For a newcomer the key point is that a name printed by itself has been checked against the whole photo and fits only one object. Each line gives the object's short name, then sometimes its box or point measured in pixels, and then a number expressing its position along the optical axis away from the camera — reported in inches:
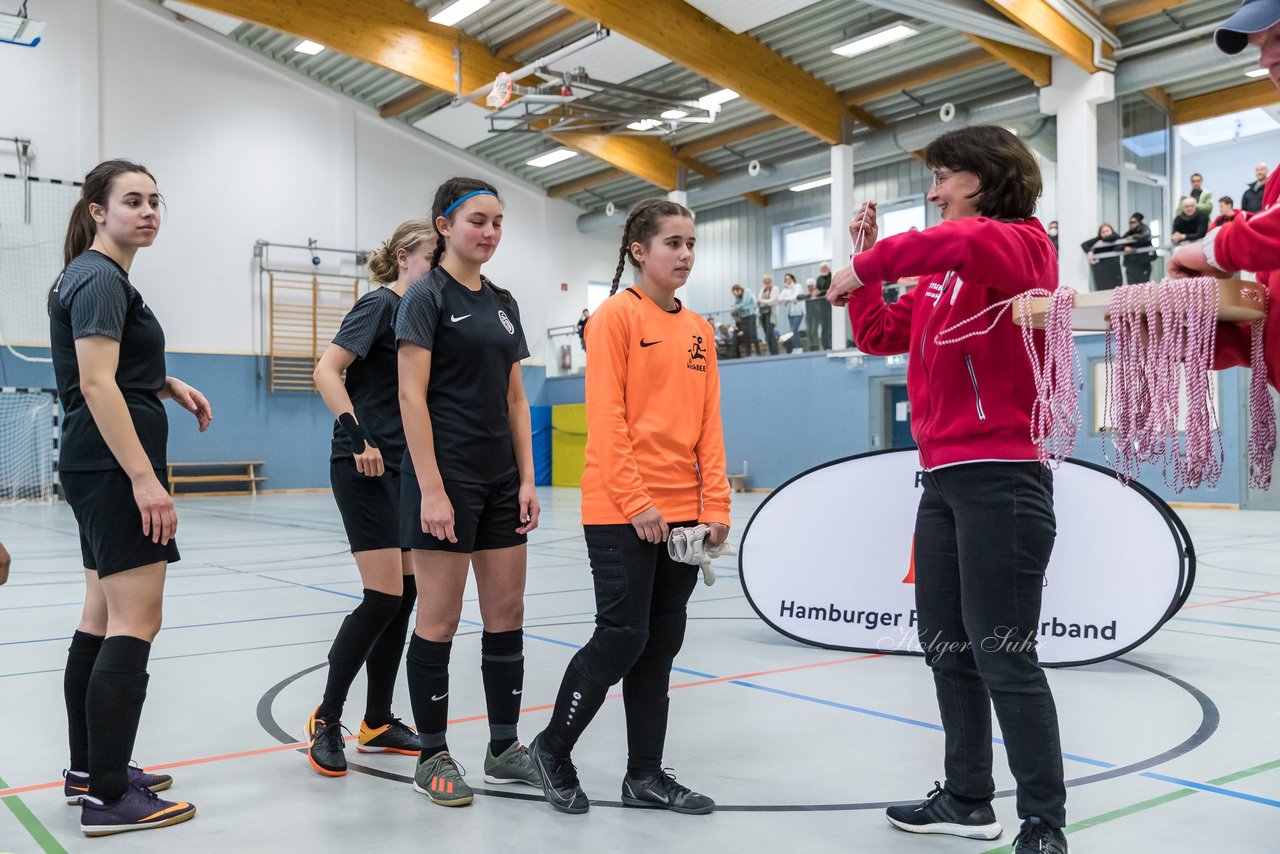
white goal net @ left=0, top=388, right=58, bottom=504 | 658.2
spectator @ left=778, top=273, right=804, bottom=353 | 733.3
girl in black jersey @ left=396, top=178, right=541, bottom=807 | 109.3
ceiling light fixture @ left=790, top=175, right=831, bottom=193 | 838.4
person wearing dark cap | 66.7
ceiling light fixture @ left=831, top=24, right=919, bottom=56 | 612.8
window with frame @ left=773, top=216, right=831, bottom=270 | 864.9
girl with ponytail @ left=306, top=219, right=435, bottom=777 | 121.3
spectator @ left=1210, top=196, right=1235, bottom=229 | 503.8
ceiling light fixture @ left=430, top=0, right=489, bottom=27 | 661.9
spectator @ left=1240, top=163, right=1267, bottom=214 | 440.9
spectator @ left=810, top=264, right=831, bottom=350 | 713.6
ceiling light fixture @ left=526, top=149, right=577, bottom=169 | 866.8
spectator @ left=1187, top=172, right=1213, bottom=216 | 561.3
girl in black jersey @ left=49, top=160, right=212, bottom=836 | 98.7
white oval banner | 167.2
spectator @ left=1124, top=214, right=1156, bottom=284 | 543.5
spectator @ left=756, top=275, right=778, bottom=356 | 756.0
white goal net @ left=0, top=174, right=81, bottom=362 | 669.9
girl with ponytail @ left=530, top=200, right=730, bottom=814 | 105.0
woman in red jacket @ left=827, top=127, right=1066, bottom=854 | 87.4
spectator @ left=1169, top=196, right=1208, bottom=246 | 541.0
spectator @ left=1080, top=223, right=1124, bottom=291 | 555.5
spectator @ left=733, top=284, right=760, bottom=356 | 774.5
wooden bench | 751.7
